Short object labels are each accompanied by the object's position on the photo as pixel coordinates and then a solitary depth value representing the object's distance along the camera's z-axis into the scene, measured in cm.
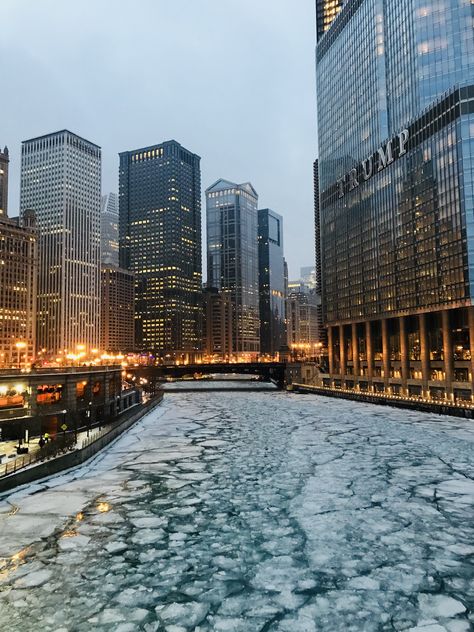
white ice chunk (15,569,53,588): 1705
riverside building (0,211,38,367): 19500
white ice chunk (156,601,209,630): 1454
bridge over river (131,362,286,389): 13712
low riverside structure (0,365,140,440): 5456
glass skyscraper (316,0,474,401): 8706
